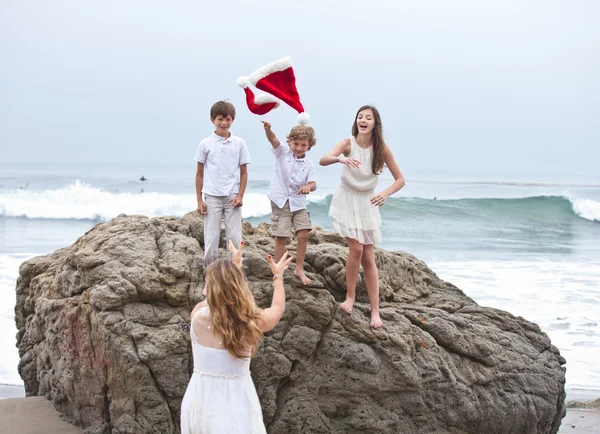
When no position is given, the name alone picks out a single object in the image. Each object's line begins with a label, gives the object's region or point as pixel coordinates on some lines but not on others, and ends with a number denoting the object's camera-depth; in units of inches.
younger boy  230.8
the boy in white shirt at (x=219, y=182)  230.2
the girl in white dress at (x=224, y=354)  137.6
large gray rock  208.2
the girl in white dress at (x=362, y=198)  221.3
